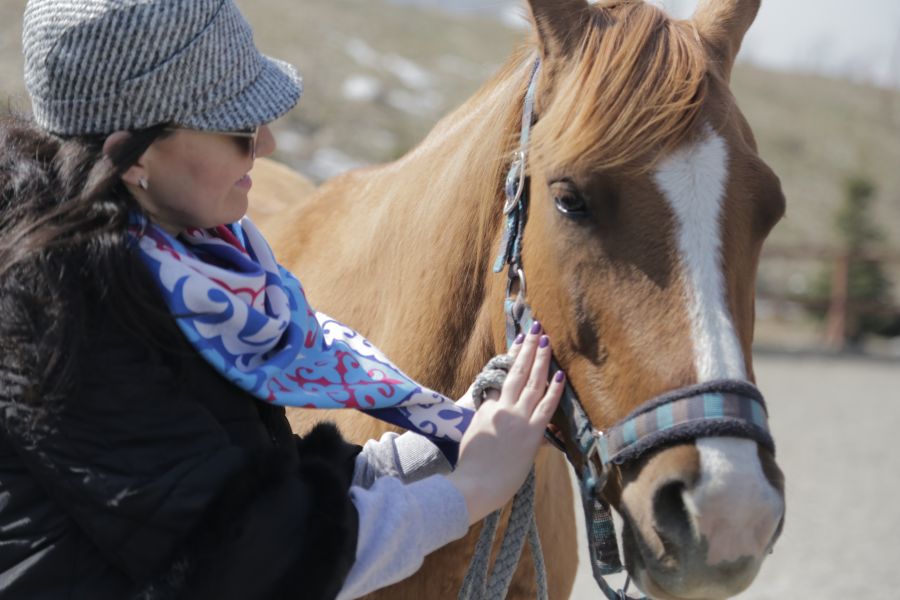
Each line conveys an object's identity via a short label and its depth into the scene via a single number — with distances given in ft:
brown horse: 7.80
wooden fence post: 51.77
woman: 7.52
